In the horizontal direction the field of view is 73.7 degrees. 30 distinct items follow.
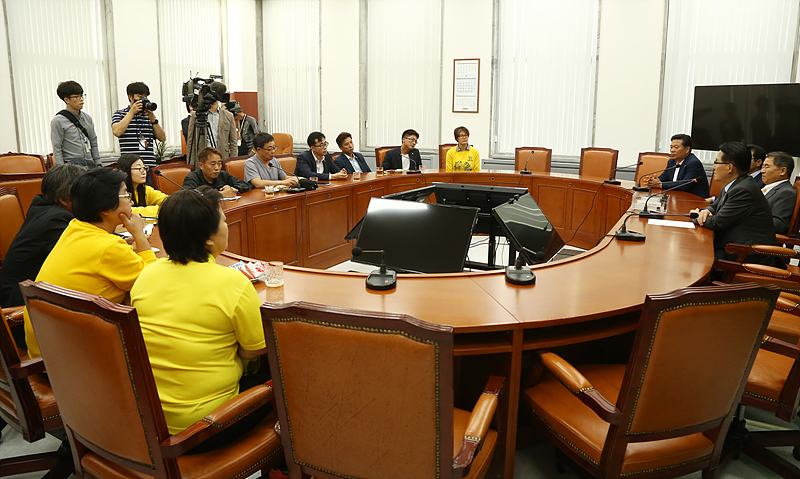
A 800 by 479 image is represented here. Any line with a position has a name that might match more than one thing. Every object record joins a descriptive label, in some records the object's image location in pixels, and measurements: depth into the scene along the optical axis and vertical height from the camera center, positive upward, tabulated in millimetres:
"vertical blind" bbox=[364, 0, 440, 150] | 7570 +1072
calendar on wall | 7285 +816
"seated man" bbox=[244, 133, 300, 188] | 4539 -214
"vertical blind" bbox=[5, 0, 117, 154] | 5750 +901
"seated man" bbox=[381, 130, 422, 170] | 6016 -142
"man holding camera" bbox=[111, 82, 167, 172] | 4629 +129
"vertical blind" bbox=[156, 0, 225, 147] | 7285 +1300
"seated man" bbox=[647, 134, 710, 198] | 4621 -210
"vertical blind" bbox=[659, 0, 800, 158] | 5758 +1102
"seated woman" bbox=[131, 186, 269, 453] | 1454 -477
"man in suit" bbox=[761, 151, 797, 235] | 3661 -280
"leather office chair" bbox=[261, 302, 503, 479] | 1137 -556
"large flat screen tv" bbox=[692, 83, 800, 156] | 5113 +317
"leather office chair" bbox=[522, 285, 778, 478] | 1332 -639
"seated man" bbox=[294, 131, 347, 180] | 5145 -184
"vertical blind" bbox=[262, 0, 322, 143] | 8312 +1191
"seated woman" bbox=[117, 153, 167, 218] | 3322 -247
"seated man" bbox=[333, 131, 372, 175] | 5645 -164
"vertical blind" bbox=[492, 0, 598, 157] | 6727 +918
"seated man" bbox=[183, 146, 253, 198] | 3883 -231
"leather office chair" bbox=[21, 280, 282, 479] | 1239 -639
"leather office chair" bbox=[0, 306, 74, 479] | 1590 -811
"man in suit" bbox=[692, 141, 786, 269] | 3111 -373
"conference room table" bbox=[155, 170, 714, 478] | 1740 -543
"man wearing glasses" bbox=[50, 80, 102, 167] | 4445 +72
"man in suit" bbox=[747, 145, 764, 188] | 4234 -91
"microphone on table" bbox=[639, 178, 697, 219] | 3512 -445
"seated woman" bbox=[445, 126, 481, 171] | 6180 -159
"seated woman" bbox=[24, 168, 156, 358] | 1808 -372
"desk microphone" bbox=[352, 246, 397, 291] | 1990 -509
